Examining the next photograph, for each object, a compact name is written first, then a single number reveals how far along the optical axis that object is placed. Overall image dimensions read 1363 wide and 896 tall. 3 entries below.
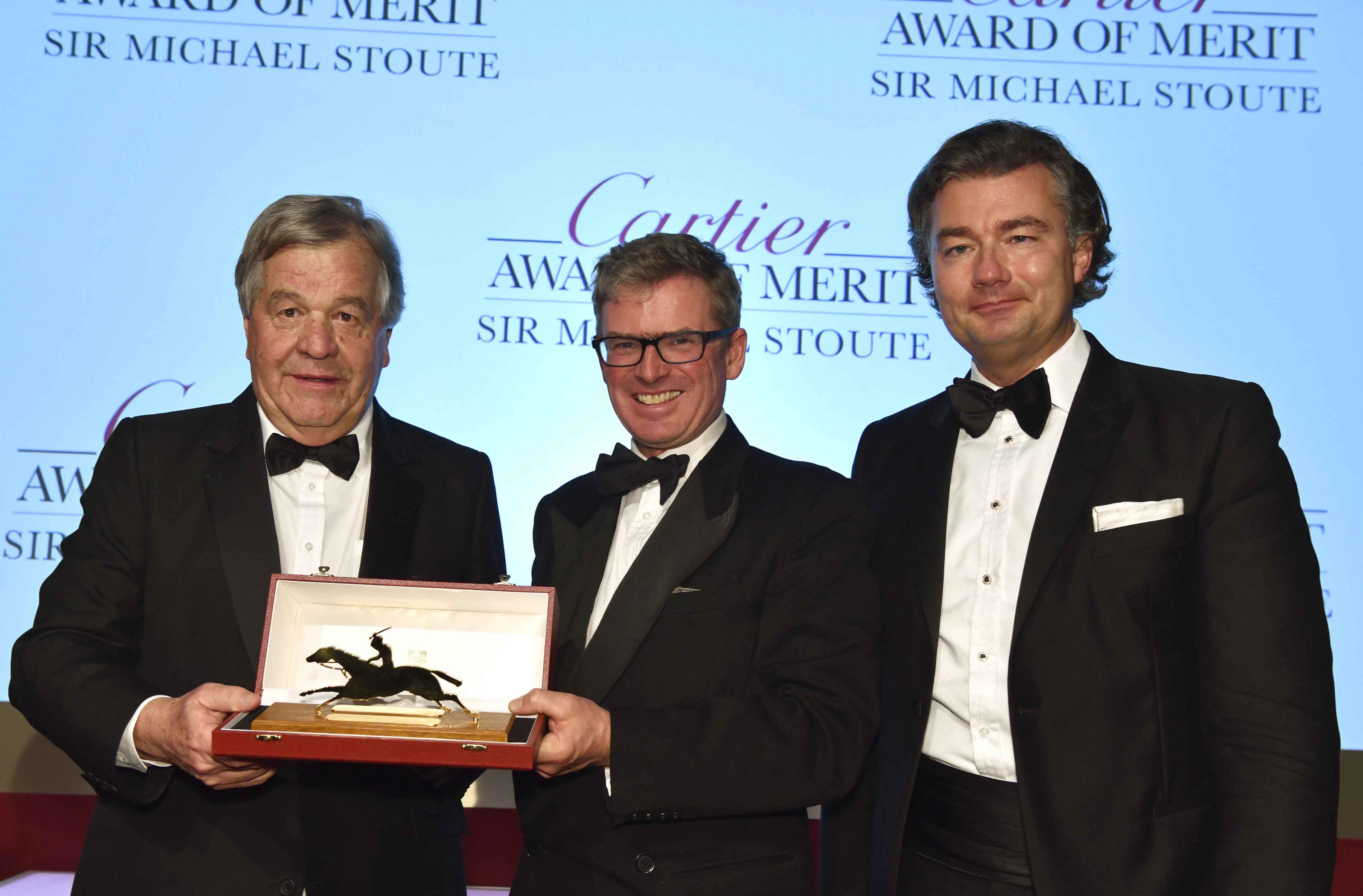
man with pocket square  1.71
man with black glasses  1.70
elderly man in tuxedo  1.75
